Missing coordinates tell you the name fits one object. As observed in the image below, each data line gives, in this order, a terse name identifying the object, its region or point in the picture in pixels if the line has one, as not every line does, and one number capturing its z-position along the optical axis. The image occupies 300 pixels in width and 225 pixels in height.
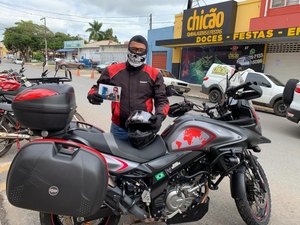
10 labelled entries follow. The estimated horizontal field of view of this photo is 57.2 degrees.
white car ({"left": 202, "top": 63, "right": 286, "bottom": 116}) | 10.53
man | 2.93
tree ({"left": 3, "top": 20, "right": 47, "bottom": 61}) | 65.62
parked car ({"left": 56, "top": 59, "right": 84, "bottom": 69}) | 37.65
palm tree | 68.31
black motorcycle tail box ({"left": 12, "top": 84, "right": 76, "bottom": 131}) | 2.11
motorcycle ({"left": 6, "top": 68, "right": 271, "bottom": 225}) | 1.92
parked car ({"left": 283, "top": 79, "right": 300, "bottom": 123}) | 6.70
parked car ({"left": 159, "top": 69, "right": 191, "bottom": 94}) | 15.01
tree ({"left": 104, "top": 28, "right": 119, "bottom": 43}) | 70.38
